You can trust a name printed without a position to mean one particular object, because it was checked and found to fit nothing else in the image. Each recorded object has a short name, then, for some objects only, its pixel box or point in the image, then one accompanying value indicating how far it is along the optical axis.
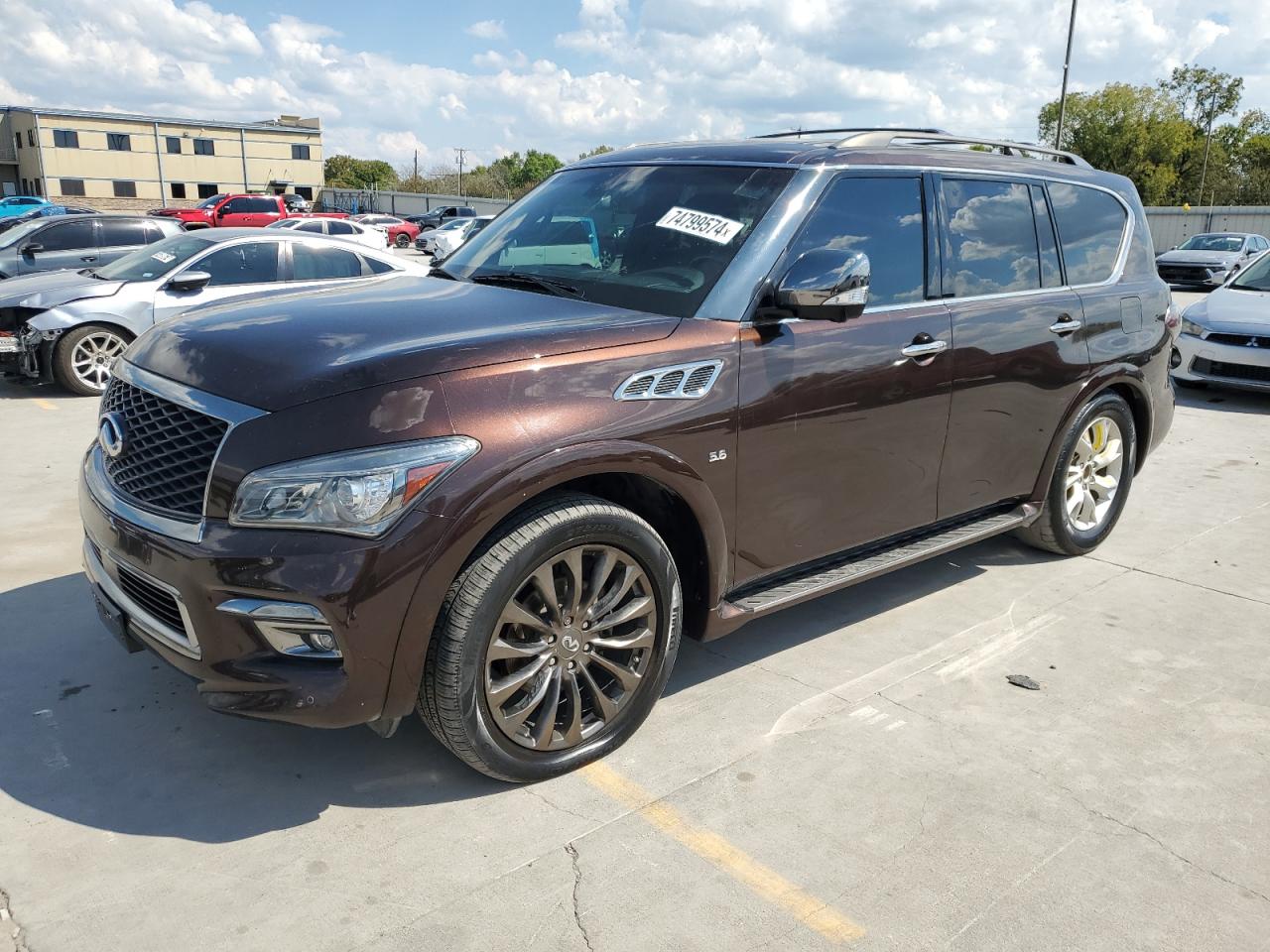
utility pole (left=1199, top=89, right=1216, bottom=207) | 61.45
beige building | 69.44
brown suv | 2.72
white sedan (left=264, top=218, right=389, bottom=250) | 26.05
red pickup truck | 33.25
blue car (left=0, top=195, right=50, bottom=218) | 35.59
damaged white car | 9.41
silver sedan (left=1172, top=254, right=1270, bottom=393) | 9.91
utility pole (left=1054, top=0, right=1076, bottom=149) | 25.54
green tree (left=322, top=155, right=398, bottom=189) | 106.75
